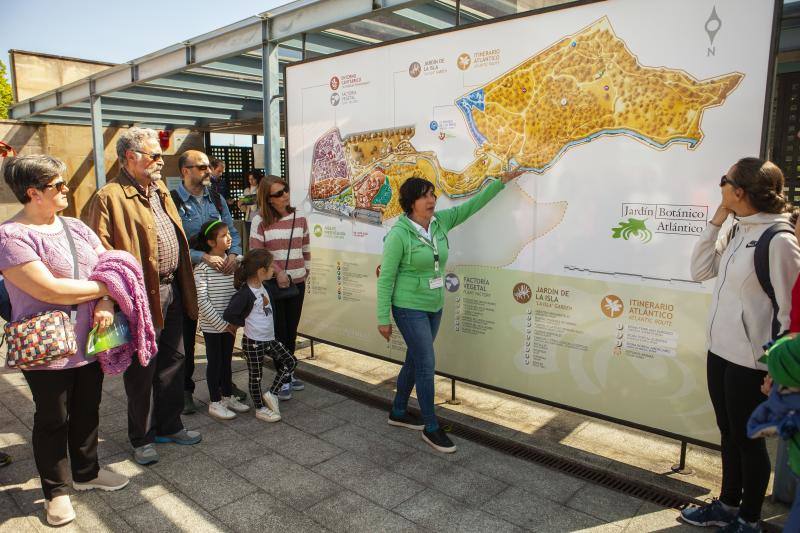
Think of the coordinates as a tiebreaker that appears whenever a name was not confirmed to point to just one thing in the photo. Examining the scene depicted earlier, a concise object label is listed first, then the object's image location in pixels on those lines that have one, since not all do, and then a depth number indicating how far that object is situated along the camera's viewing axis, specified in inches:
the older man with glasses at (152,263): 130.6
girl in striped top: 164.5
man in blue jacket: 164.4
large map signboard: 118.9
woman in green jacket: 147.3
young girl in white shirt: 161.9
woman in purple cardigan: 105.3
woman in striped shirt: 177.2
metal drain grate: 127.4
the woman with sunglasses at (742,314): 101.0
